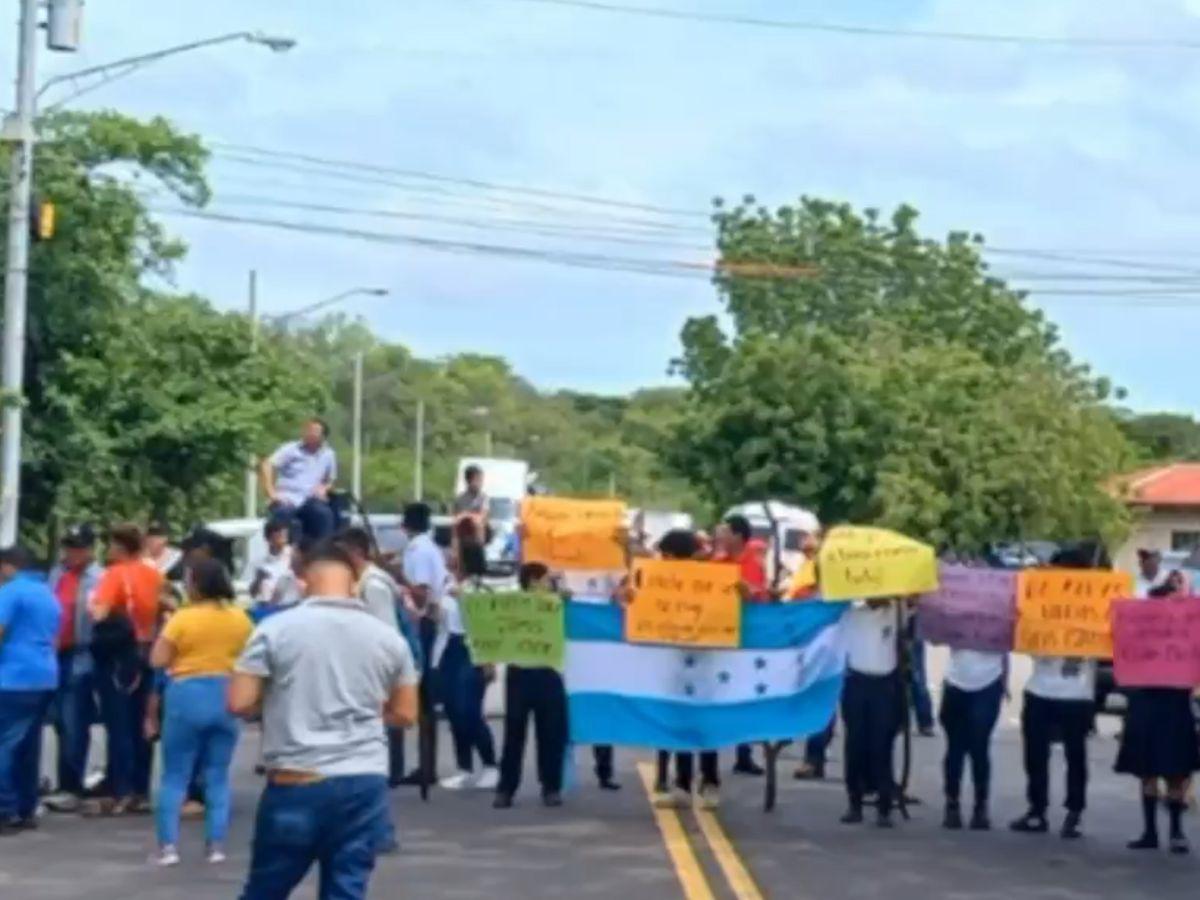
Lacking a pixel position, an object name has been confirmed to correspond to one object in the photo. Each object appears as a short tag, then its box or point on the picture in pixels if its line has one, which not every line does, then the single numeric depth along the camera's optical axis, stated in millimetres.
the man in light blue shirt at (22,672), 16891
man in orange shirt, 17797
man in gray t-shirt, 9938
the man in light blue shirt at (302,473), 22828
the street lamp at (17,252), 30922
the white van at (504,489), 36244
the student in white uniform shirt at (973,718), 18047
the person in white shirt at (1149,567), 27250
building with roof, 85062
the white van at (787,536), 22136
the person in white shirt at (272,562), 20402
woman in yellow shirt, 15391
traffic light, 31344
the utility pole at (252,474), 38756
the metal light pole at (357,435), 79000
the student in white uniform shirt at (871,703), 18125
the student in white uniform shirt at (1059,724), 17766
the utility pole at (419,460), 98875
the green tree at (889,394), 54375
